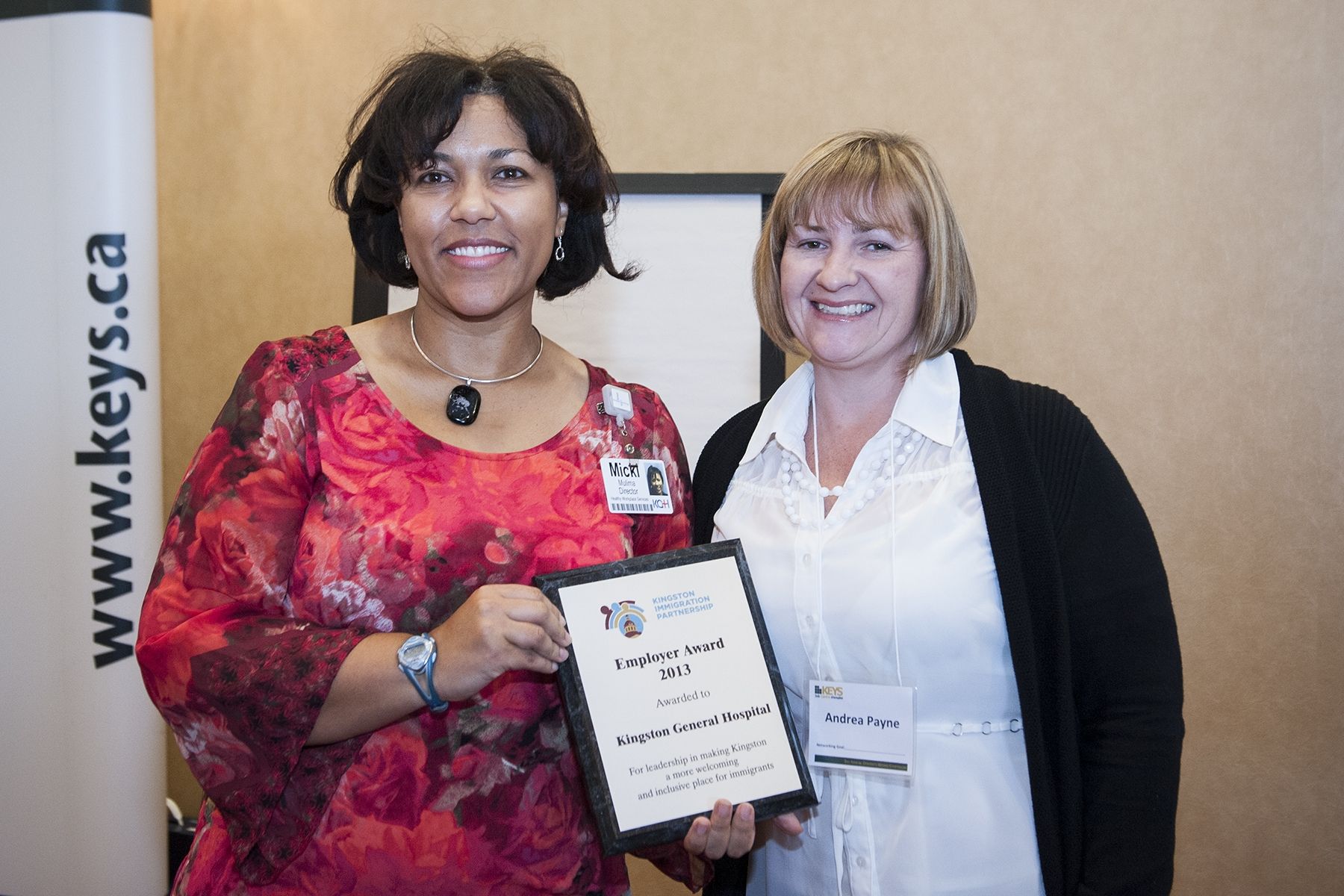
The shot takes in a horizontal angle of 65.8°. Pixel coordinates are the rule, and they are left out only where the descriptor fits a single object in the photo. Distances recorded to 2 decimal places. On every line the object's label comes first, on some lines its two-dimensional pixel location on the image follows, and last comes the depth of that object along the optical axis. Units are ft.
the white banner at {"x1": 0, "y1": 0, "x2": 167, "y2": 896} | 8.68
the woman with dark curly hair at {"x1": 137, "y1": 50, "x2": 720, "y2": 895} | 4.83
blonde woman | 5.25
